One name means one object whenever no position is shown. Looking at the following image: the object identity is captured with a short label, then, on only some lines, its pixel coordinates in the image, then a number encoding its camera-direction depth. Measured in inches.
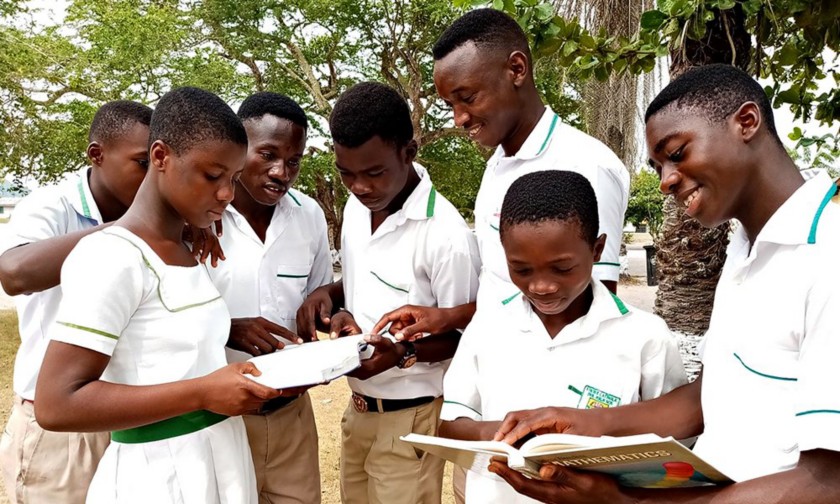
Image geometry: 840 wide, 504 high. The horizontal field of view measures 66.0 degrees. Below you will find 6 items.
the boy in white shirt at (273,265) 98.7
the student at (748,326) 51.8
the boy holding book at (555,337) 72.4
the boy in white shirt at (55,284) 88.3
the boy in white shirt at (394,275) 97.7
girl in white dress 63.2
